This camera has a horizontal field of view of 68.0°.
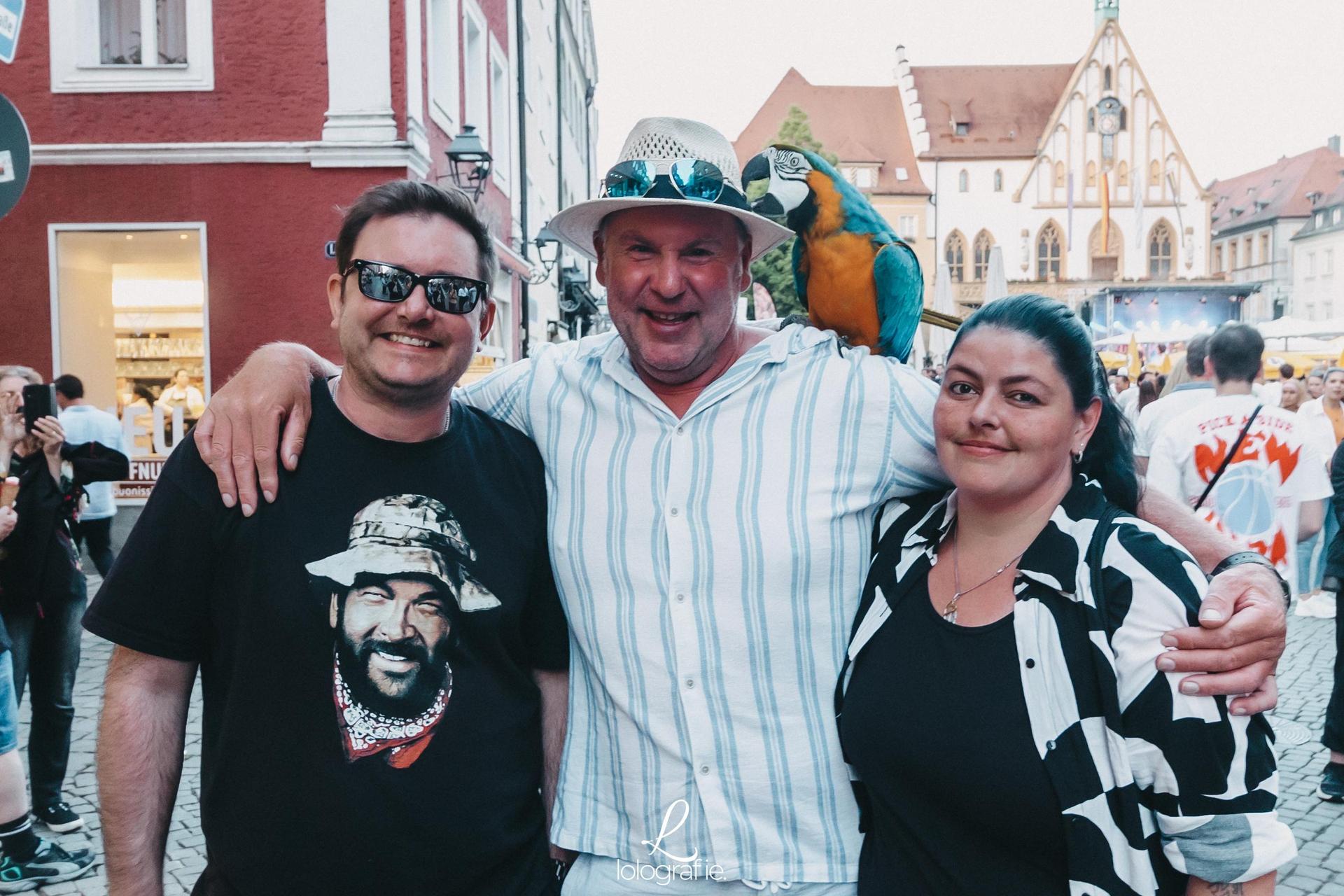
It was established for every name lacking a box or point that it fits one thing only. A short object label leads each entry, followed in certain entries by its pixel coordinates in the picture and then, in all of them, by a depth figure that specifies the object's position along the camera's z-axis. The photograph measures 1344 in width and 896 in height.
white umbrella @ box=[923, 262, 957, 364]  5.25
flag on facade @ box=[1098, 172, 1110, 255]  41.47
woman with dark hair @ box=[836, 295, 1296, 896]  1.45
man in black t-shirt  1.67
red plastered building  8.42
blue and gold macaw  2.47
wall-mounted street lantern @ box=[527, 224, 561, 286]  11.42
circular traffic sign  3.10
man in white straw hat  1.79
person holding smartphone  4.07
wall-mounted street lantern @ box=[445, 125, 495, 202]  9.07
